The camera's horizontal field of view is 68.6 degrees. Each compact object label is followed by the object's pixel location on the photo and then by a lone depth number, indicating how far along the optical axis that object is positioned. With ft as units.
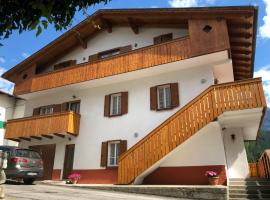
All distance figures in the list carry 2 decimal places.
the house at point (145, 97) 28.06
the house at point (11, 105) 54.92
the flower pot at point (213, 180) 27.05
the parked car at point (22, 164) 29.09
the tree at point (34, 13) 9.45
